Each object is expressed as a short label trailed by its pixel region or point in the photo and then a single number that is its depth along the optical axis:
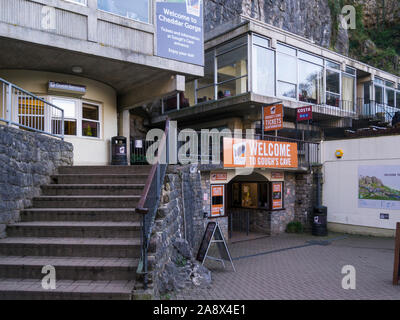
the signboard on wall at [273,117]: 13.64
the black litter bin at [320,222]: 14.41
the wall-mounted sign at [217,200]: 12.38
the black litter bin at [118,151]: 11.70
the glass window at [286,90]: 15.54
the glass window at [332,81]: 18.22
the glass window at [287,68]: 15.63
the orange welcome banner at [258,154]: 11.63
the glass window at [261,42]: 14.59
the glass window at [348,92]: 19.08
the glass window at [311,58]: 16.67
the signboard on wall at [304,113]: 14.59
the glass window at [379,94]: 22.33
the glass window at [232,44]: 14.75
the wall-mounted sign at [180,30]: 10.04
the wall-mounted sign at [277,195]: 14.59
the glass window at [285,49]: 15.62
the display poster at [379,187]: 13.12
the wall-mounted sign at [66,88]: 10.19
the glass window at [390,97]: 23.19
